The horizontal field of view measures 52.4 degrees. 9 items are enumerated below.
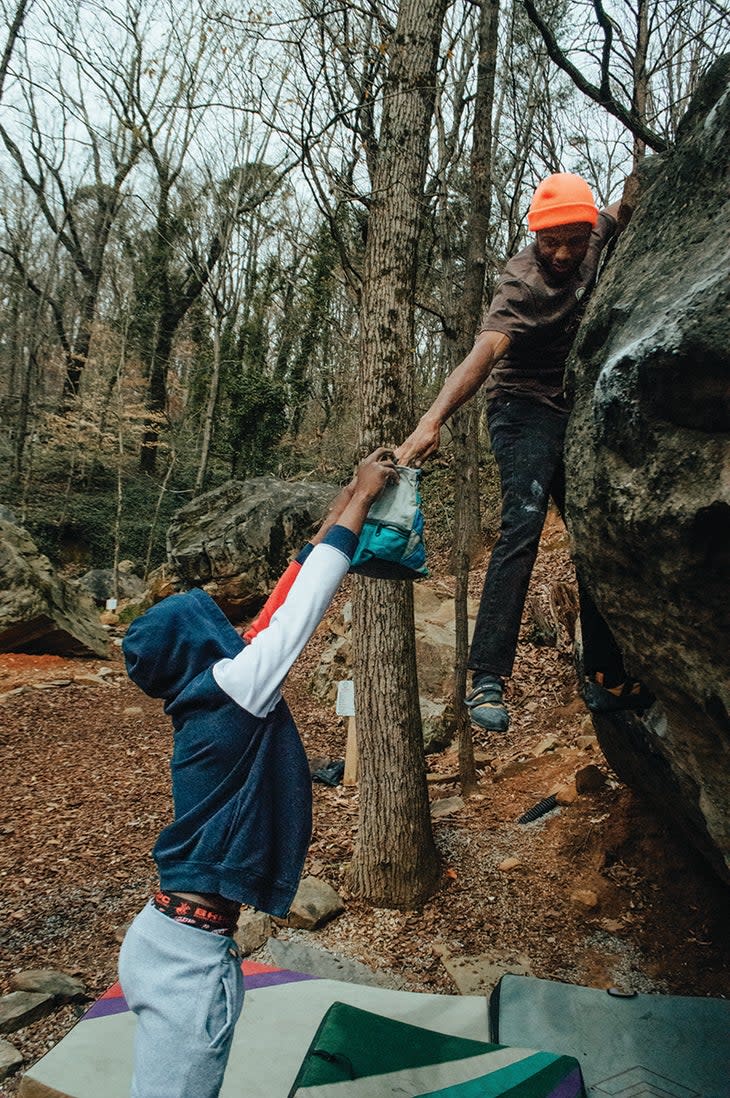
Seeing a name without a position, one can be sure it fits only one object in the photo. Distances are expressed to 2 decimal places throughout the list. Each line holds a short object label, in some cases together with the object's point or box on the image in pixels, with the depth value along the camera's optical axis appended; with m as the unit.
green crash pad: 2.76
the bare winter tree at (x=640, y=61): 3.37
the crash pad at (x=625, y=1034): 2.96
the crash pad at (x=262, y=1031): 3.23
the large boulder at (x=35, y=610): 11.45
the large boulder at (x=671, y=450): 2.08
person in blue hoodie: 2.01
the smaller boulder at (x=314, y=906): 4.90
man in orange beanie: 3.04
